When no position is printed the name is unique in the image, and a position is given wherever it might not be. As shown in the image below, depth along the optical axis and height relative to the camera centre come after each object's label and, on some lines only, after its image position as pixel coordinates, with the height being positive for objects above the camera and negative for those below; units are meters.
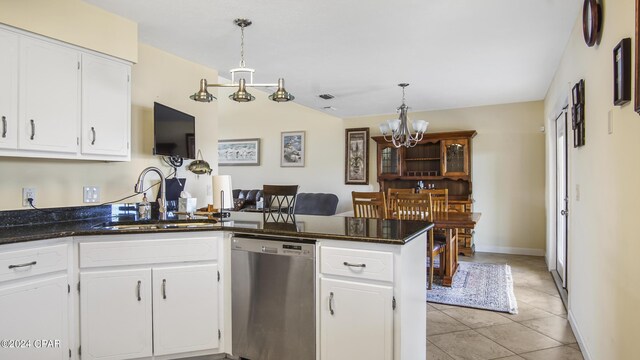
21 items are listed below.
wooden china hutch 5.79 +0.25
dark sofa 6.63 -0.41
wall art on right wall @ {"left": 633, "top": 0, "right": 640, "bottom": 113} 1.37 +0.44
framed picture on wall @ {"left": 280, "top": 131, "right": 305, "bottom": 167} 7.43 +0.66
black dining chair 2.81 -0.11
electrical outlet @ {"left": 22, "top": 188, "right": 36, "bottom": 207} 2.42 -0.09
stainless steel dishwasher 2.08 -0.69
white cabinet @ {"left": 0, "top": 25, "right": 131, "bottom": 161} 2.13 +0.53
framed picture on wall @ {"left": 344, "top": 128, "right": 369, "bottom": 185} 6.91 +0.47
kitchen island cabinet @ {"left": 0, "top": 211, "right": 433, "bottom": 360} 1.88 -0.60
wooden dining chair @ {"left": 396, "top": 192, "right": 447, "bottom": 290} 3.89 -0.34
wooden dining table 3.80 -0.46
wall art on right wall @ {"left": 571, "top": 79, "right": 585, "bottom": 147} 2.53 +0.49
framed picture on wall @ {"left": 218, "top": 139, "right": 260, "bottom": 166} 7.84 +0.65
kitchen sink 2.27 -0.29
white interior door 3.71 -0.19
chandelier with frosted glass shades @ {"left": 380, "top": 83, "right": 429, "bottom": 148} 4.75 +0.74
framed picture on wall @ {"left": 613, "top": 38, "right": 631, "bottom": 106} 1.55 +0.47
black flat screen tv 2.96 +0.42
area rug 3.46 -1.15
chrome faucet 2.71 -0.15
